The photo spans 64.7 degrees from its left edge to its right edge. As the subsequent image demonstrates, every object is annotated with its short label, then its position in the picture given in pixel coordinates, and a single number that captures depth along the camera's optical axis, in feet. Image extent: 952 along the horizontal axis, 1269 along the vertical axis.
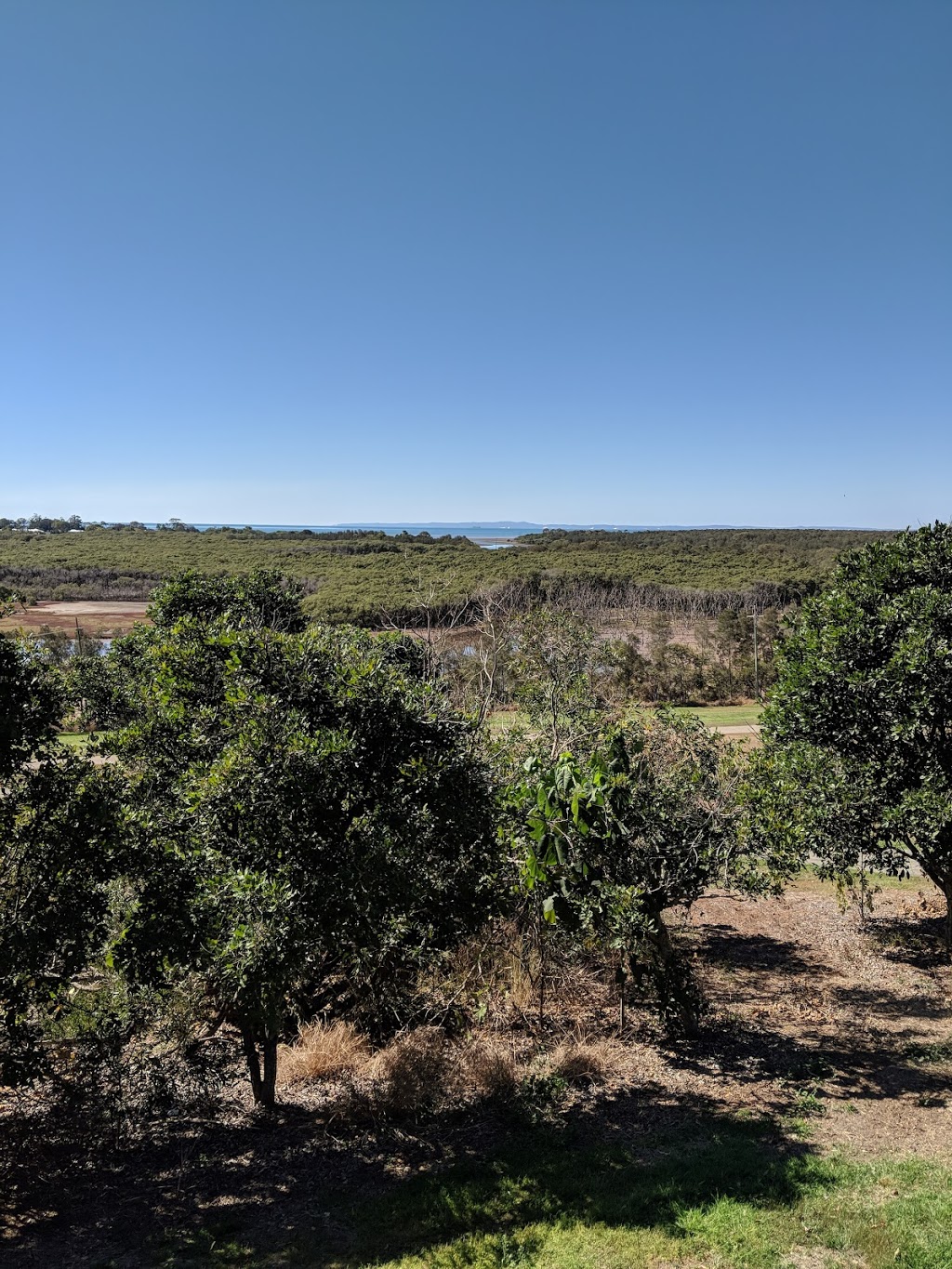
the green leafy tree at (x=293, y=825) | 17.74
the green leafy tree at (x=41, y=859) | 17.48
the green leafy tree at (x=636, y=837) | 20.59
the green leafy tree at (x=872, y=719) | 28.22
